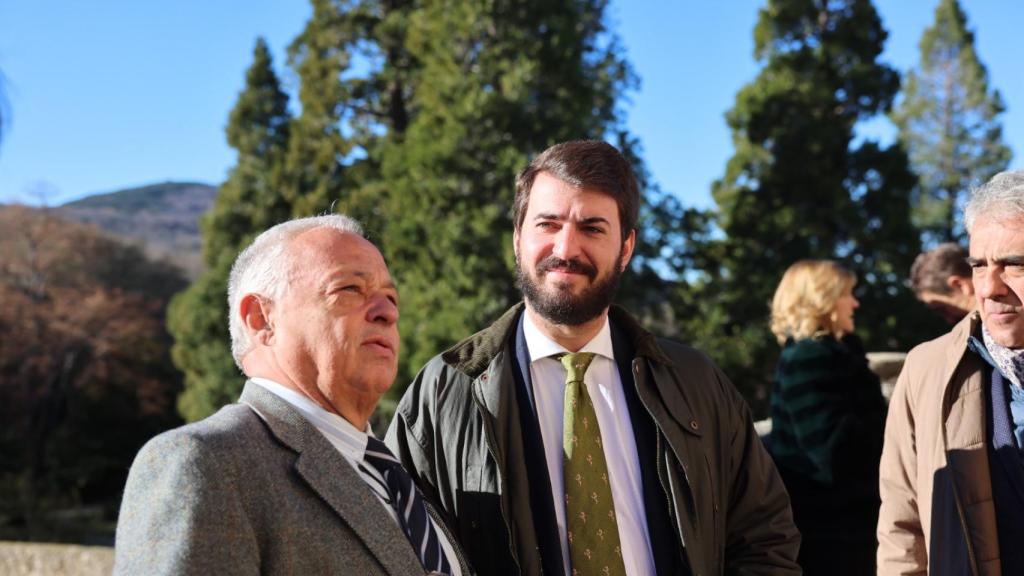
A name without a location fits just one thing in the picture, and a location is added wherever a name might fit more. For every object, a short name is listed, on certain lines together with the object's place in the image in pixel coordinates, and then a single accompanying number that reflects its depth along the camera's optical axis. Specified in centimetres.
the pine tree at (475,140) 1229
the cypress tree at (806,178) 1328
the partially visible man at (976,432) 223
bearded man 215
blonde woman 323
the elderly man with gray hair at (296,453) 138
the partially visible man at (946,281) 379
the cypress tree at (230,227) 1720
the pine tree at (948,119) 2648
